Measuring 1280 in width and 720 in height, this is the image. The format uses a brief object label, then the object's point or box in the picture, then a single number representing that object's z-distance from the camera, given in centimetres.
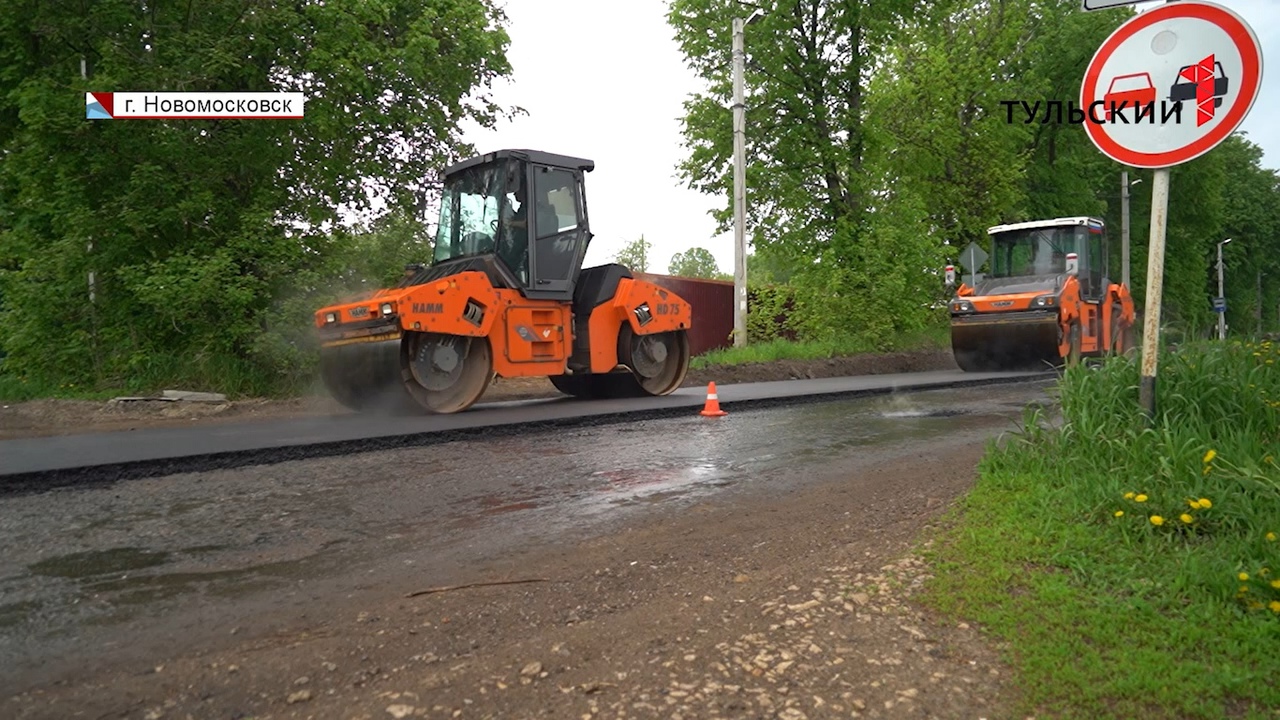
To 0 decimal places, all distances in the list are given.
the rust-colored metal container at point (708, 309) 2273
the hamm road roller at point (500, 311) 981
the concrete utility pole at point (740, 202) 1875
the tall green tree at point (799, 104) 2184
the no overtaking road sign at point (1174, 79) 442
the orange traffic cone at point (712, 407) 982
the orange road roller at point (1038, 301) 1594
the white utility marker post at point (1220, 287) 4548
